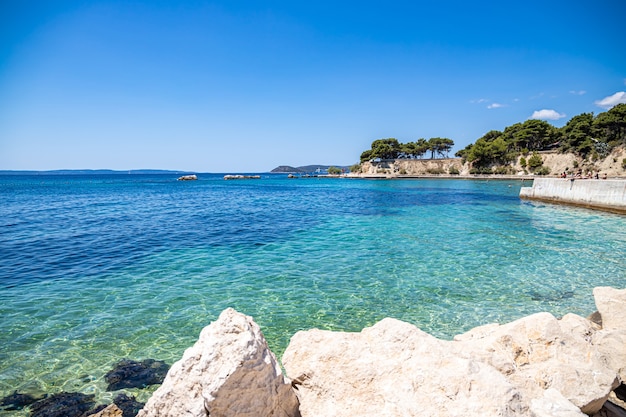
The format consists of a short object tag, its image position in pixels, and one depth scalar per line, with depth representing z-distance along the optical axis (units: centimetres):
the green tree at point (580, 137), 6738
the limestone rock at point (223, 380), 267
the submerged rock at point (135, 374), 520
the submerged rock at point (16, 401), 475
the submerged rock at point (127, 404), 453
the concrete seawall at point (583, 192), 2398
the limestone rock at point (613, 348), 424
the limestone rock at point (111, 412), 432
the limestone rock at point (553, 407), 270
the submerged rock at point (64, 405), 457
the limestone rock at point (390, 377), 272
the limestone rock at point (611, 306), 518
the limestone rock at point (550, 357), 341
